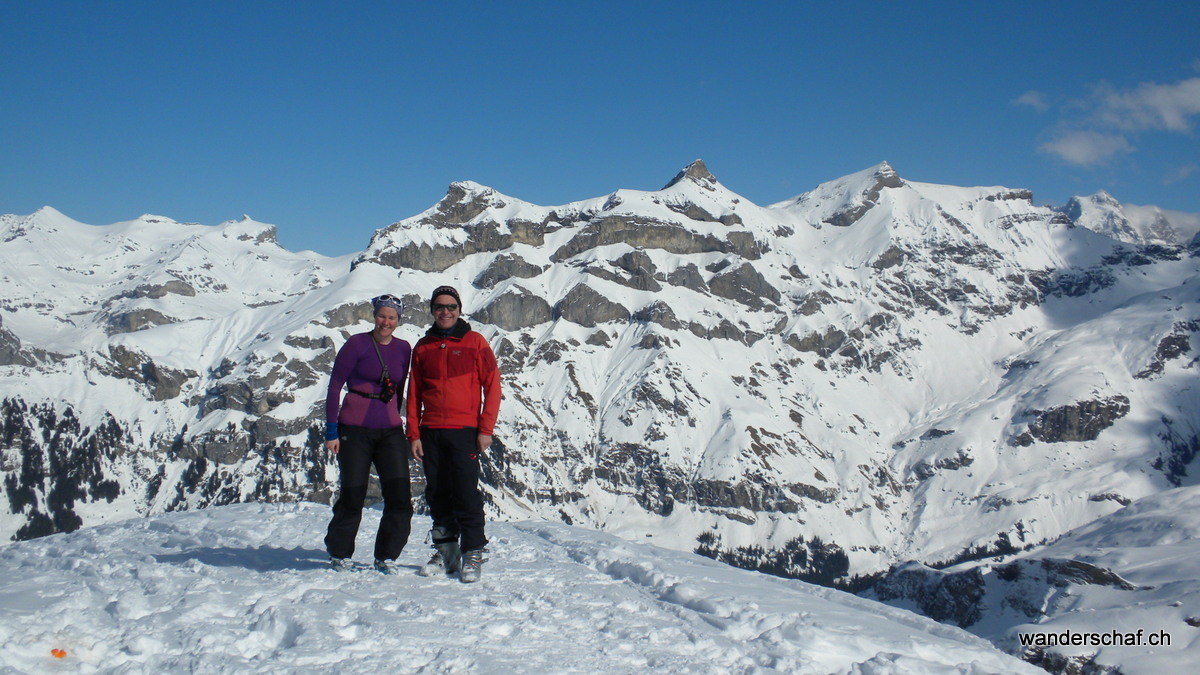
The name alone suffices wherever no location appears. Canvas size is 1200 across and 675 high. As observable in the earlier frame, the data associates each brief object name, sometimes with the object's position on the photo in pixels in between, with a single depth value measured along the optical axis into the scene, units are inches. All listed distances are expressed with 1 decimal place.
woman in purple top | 439.8
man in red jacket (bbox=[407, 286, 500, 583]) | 439.5
